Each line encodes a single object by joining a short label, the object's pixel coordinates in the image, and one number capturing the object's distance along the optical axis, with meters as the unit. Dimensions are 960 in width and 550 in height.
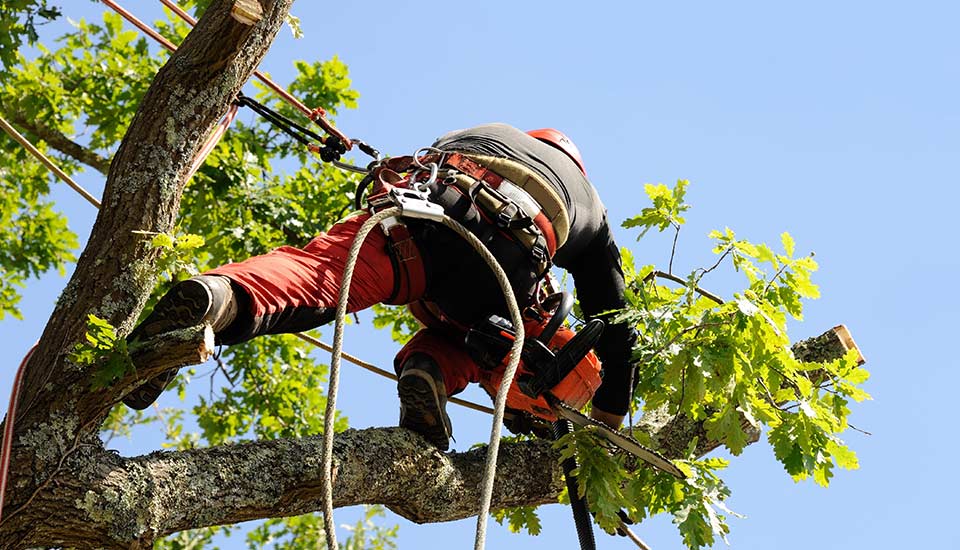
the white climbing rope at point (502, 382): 6.05
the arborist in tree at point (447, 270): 6.83
